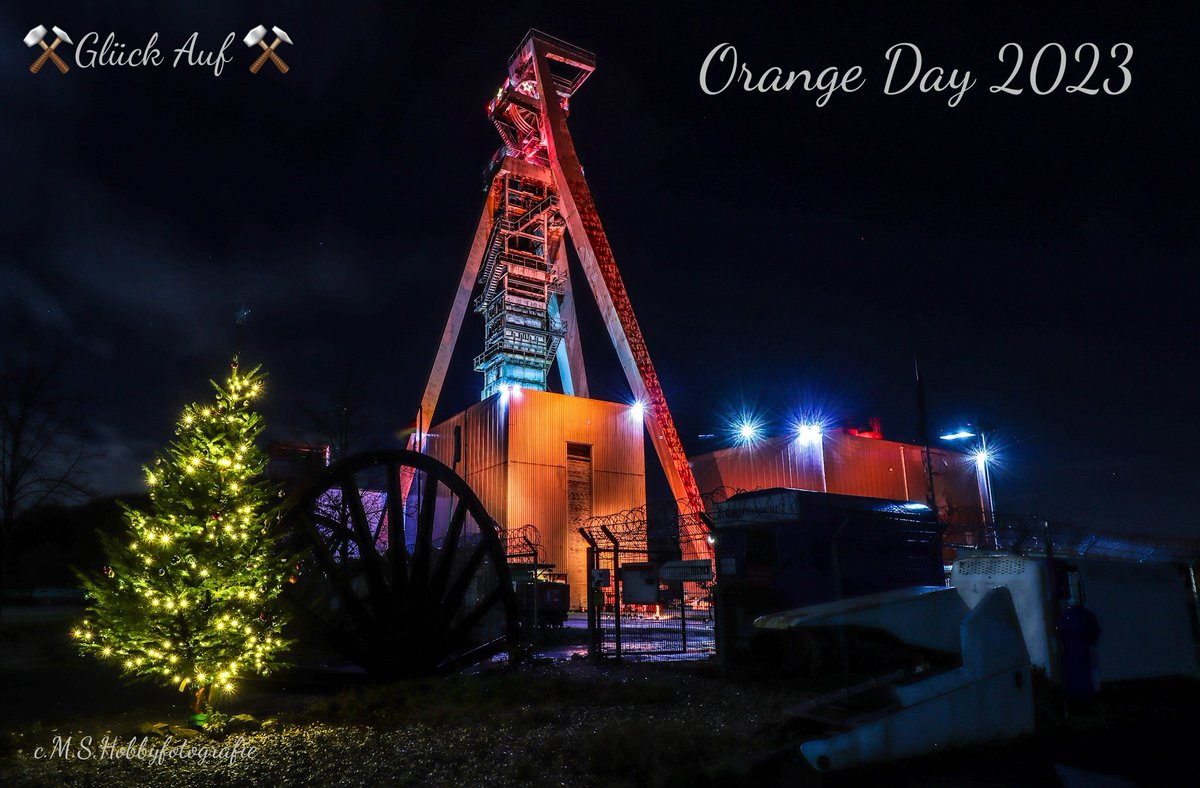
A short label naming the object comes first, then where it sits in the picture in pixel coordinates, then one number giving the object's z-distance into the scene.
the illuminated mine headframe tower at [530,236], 43.47
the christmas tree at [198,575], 9.23
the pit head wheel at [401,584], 11.17
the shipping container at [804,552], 13.36
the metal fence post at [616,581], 13.88
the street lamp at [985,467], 44.31
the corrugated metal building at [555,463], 35.97
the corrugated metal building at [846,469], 40.66
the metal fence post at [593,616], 14.66
